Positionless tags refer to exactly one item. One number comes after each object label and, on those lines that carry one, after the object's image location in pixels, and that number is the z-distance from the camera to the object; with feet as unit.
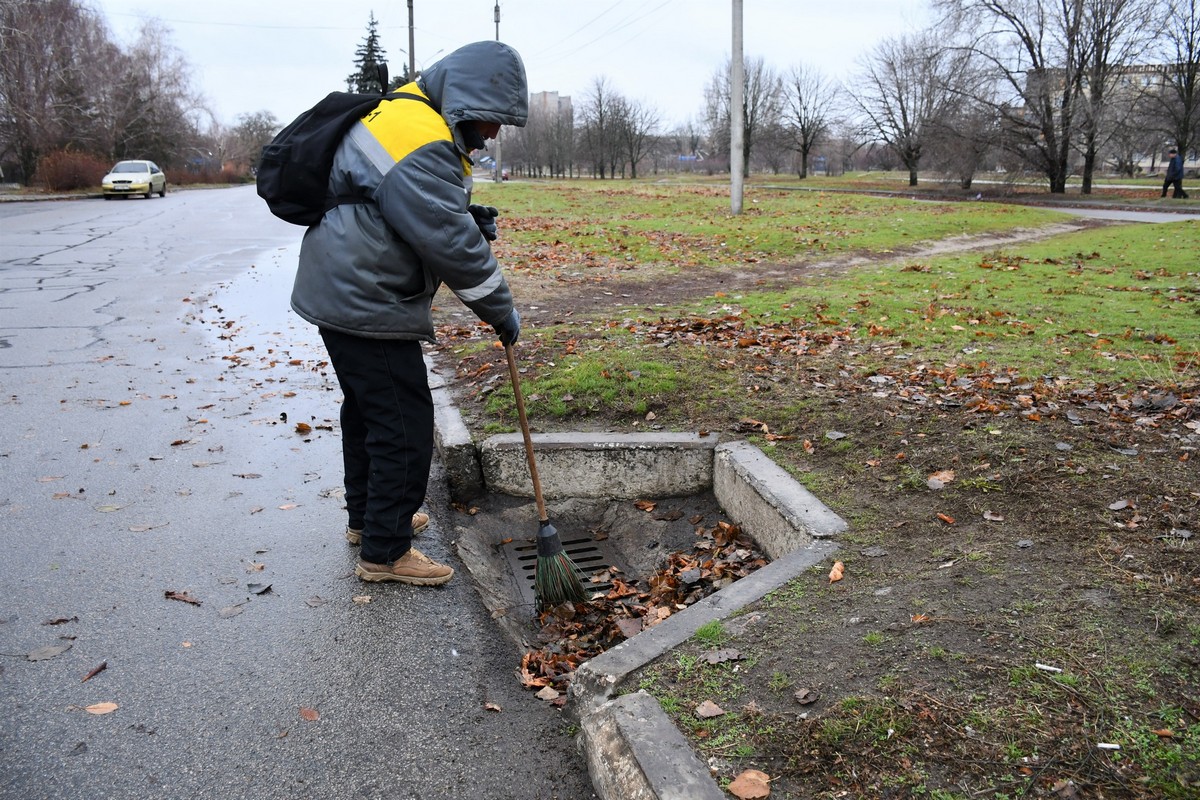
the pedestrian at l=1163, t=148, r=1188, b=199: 94.63
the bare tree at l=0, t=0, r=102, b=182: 122.01
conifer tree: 224.74
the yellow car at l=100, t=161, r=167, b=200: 108.68
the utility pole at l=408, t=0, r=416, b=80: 128.06
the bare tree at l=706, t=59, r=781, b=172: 207.51
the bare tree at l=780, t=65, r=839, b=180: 200.34
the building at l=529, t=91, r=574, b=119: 269.07
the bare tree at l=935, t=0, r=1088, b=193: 104.68
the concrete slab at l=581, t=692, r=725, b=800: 7.34
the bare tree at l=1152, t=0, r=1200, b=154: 106.63
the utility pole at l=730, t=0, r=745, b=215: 59.47
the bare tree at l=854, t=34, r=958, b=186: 142.61
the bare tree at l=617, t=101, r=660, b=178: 242.99
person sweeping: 10.55
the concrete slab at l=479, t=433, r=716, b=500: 16.12
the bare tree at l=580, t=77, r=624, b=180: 244.42
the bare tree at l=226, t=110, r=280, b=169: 275.39
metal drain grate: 13.97
